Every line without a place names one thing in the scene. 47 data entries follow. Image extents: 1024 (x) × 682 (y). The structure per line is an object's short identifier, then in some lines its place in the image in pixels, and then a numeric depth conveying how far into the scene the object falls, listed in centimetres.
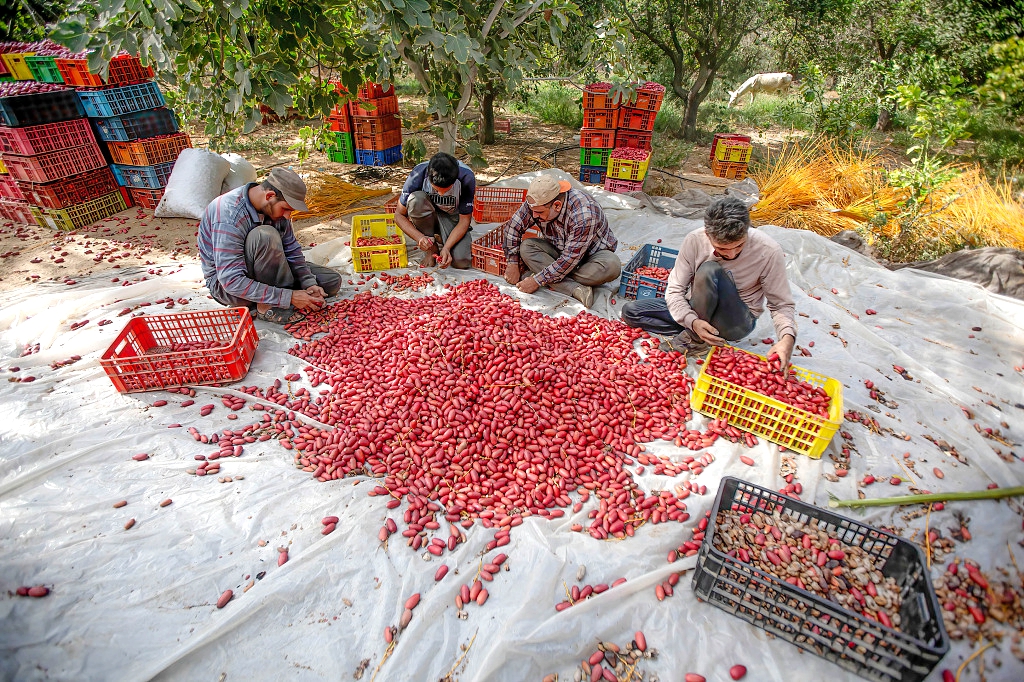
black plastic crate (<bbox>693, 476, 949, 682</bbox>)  176
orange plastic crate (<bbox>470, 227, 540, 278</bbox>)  467
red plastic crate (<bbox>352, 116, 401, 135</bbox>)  751
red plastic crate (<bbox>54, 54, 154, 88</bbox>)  555
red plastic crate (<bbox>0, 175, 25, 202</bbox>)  587
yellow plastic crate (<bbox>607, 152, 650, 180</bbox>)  666
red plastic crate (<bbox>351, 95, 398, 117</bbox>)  734
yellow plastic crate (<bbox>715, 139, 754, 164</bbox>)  760
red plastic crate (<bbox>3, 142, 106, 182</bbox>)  556
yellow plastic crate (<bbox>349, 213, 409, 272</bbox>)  471
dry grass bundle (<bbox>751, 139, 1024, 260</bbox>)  475
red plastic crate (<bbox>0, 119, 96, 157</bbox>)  539
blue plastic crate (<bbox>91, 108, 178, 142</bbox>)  591
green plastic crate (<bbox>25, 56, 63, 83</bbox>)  571
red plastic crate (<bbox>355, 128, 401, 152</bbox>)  761
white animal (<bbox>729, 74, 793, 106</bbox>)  1595
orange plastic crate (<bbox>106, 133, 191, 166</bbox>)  604
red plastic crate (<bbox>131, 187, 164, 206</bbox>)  636
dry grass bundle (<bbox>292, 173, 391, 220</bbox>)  635
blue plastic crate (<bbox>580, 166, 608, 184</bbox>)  728
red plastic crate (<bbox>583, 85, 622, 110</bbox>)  680
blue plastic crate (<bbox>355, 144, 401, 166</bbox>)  773
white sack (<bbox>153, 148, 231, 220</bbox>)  594
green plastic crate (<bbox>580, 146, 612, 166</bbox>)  715
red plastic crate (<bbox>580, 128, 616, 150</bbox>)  705
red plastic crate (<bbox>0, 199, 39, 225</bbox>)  600
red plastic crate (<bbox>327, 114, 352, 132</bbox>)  767
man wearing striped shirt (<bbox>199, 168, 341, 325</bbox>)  355
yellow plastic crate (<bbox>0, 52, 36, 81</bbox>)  592
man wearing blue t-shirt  474
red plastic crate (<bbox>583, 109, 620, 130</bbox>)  694
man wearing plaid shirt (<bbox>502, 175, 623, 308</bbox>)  411
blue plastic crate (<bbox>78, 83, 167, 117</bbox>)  570
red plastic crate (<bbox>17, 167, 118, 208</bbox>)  574
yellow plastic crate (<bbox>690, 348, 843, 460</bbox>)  269
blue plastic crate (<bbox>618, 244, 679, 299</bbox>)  411
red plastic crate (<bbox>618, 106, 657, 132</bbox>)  693
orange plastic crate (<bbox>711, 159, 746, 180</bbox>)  776
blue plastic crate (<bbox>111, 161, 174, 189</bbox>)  625
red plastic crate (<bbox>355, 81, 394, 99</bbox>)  701
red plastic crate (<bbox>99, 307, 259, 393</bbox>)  304
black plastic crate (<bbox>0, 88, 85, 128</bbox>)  525
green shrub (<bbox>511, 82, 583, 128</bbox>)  1115
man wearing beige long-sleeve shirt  296
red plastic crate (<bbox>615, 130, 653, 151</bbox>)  709
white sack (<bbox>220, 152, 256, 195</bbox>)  630
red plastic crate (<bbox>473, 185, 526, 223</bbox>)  577
